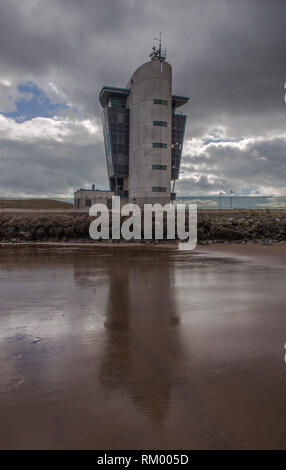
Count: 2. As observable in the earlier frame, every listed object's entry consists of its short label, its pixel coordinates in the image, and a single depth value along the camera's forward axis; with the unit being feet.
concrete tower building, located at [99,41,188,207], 172.35
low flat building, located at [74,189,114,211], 186.57
